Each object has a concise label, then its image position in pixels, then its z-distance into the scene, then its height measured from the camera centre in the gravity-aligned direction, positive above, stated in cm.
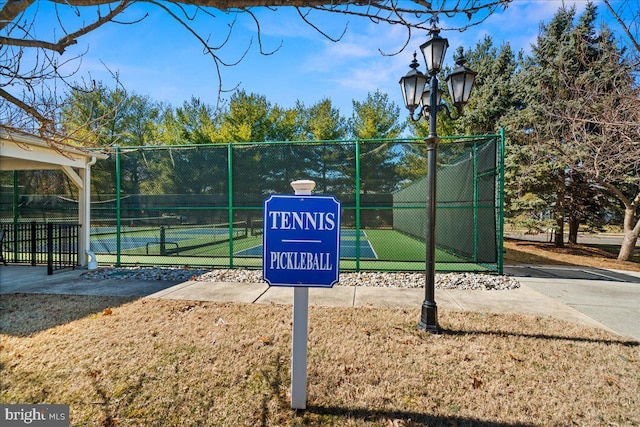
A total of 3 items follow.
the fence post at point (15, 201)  848 +8
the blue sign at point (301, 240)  220 -24
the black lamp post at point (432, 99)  376 +149
